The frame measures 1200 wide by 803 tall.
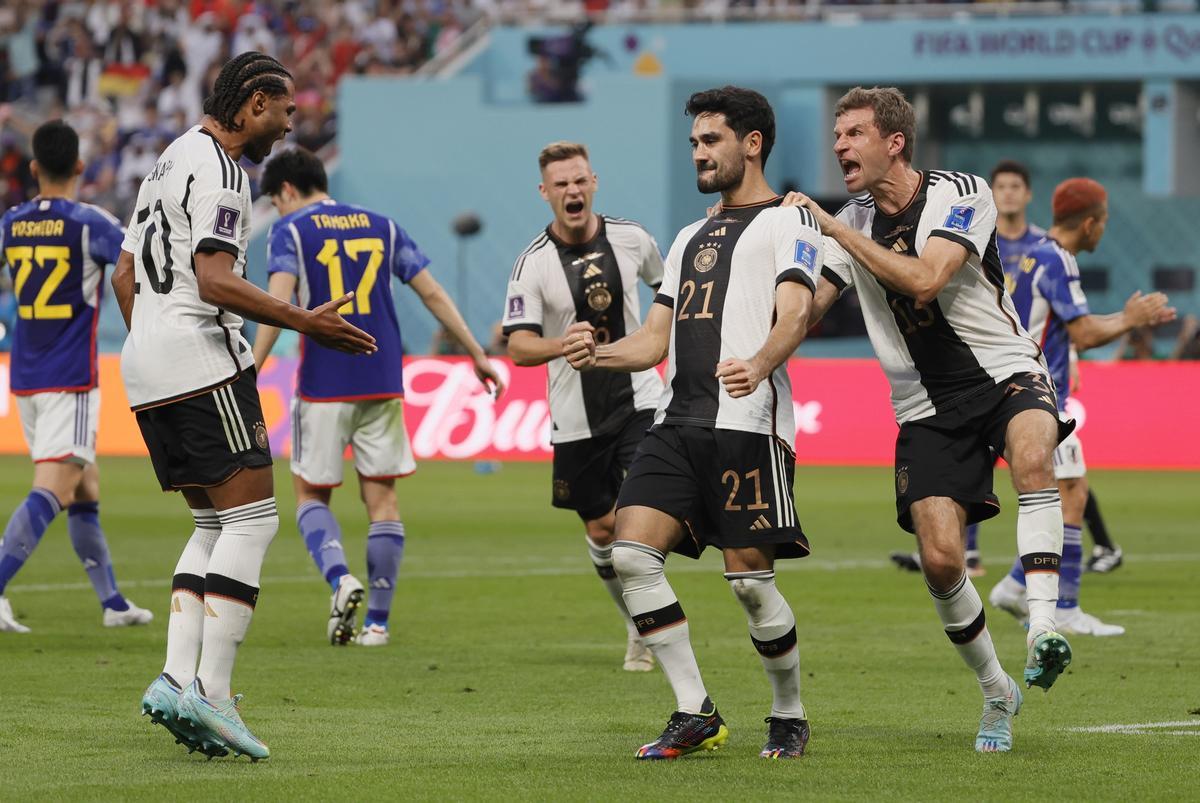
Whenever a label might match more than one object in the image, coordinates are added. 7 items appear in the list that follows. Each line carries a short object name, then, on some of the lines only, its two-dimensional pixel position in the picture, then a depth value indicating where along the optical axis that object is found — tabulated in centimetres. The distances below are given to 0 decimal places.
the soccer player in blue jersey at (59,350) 2164
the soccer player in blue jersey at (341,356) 2153
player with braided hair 1352
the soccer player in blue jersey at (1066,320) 2173
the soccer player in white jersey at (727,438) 1379
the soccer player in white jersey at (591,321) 1892
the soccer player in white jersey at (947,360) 1412
